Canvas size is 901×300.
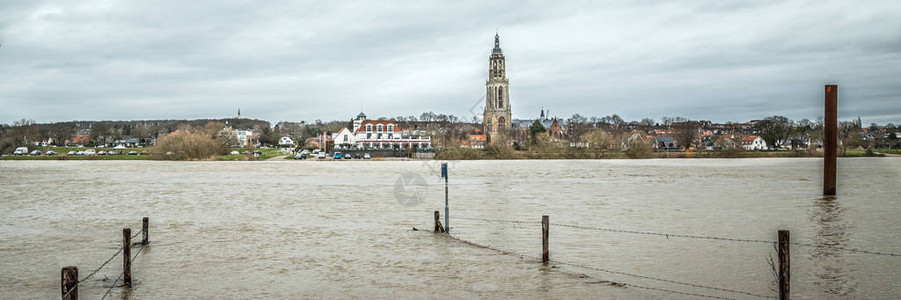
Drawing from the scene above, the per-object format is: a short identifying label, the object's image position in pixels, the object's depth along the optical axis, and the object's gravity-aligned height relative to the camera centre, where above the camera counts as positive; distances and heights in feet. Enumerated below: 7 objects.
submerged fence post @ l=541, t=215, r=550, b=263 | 45.83 -6.97
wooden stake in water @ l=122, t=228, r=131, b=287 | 38.86 -6.51
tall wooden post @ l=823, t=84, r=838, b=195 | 92.43 +2.74
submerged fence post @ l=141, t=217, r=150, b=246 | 53.10 -7.22
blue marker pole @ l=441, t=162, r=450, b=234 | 59.68 -6.81
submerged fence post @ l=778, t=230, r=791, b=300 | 30.25 -5.60
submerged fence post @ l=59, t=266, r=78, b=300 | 25.91 -5.30
